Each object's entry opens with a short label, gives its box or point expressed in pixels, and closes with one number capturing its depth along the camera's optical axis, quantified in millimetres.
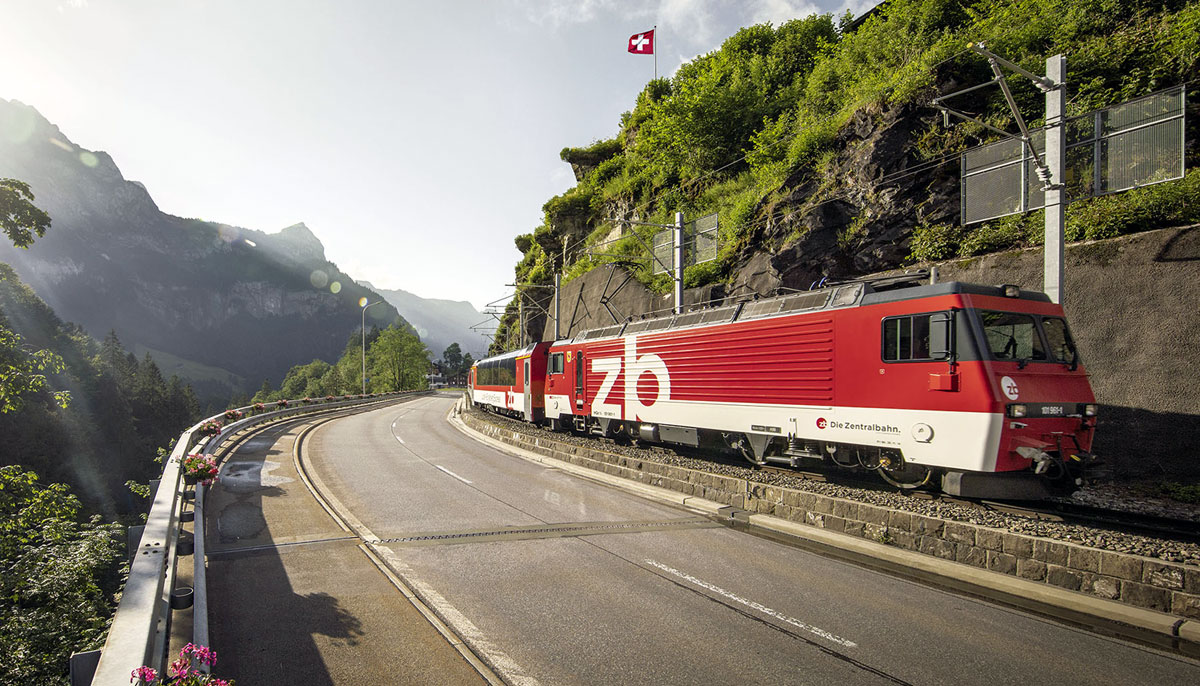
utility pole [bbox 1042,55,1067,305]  10539
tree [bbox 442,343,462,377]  170875
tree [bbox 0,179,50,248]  9133
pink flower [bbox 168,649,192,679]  3021
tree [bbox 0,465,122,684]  5824
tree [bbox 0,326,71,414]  9148
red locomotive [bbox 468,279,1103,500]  8562
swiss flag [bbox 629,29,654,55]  34688
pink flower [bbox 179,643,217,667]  3299
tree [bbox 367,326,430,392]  84000
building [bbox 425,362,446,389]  137500
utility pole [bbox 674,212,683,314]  20800
